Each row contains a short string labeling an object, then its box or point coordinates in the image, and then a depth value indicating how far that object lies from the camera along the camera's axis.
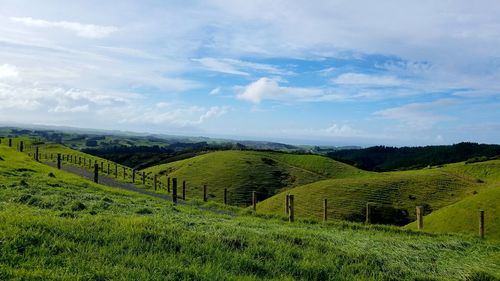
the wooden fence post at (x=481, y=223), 26.70
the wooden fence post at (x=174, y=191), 34.25
